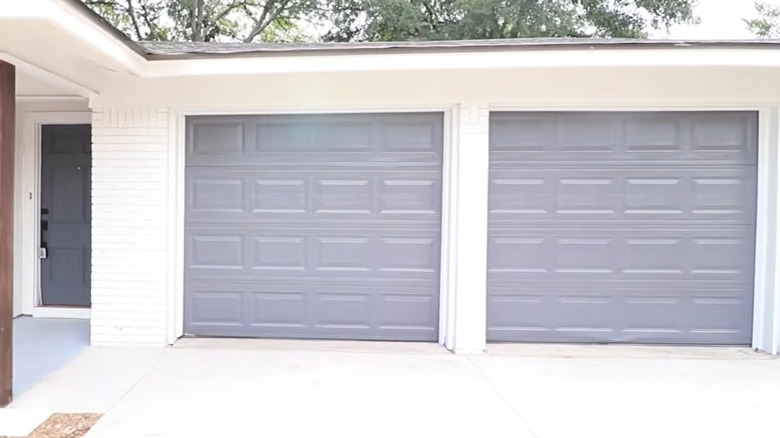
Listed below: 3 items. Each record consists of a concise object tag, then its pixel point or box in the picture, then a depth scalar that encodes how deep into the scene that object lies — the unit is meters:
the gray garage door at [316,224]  5.17
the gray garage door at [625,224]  5.06
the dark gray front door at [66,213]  6.03
